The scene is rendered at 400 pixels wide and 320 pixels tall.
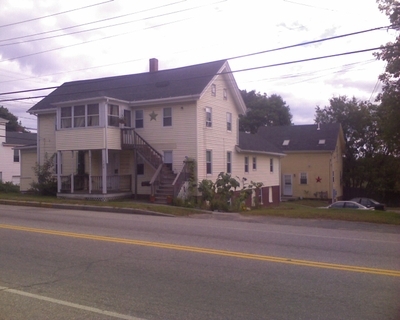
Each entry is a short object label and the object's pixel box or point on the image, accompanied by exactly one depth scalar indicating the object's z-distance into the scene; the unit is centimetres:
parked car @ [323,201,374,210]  3007
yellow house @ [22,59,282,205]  2825
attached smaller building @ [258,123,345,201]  4800
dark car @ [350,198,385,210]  3801
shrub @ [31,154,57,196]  3084
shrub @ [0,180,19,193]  3485
